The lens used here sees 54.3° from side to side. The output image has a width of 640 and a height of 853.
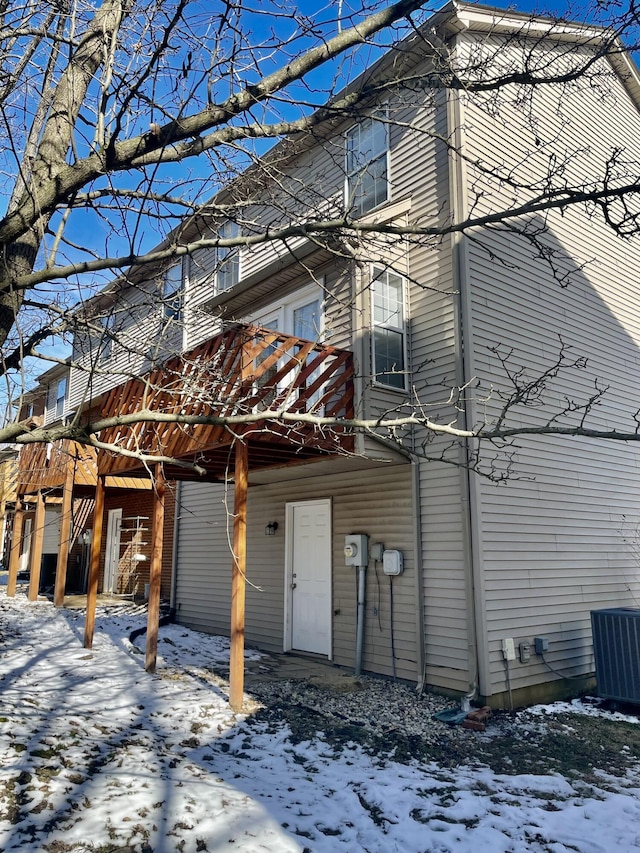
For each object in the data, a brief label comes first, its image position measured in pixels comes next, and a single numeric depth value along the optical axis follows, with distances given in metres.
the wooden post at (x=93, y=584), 8.71
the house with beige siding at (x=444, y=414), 7.01
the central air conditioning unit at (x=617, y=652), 6.95
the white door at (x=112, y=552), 15.97
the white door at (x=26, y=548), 22.95
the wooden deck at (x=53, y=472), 12.10
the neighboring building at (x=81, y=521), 12.51
